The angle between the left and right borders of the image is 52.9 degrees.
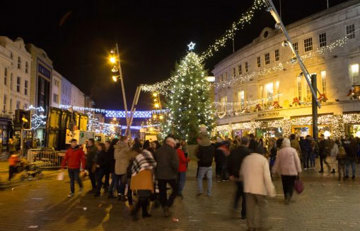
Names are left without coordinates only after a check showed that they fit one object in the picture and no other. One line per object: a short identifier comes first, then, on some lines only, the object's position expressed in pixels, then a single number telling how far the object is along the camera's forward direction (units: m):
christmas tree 31.23
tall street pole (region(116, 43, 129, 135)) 19.97
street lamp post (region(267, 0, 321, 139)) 15.42
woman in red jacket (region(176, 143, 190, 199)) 10.57
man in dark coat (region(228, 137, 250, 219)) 7.86
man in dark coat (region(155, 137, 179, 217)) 8.37
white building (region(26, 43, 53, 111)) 48.81
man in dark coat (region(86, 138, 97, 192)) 11.91
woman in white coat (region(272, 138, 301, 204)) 9.66
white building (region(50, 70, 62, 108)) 57.52
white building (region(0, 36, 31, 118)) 39.28
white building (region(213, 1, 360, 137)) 28.50
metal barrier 19.78
